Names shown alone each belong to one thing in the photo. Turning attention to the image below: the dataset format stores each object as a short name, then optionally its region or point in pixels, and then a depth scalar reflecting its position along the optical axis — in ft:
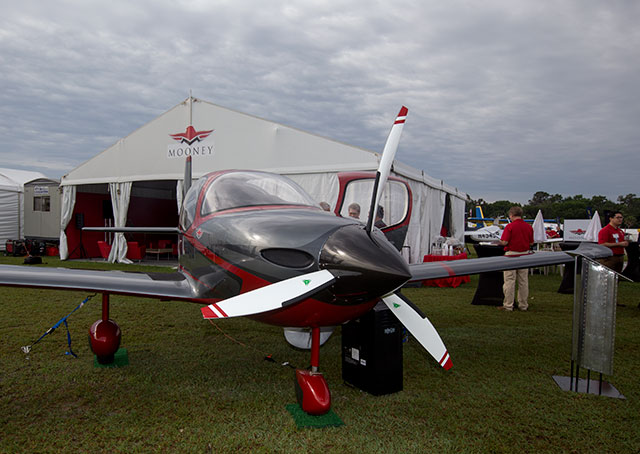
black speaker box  10.97
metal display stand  10.75
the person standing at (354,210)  19.54
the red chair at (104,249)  43.57
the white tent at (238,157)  31.09
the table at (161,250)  44.50
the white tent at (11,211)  57.36
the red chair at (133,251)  42.65
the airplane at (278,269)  7.60
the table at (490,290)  24.13
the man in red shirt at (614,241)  22.65
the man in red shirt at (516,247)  22.34
